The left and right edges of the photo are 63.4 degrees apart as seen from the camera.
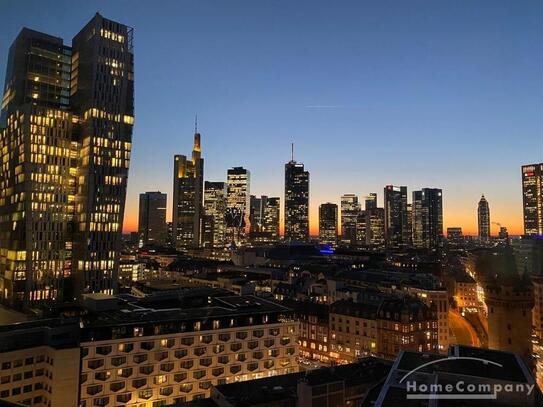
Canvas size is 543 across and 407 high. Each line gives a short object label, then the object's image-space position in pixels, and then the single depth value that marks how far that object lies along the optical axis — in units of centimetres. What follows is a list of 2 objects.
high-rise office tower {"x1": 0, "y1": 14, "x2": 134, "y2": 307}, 14312
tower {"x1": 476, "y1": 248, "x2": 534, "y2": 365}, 8488
